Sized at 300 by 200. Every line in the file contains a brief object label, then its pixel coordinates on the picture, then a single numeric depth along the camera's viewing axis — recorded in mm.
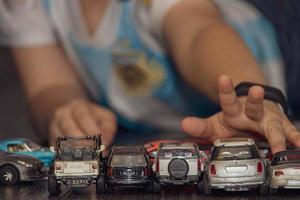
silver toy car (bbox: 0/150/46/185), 1018
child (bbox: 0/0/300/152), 1413
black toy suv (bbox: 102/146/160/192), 938
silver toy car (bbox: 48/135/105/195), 938
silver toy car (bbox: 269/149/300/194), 920
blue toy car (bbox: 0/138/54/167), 1088
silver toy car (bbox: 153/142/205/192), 926
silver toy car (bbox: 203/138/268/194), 918
